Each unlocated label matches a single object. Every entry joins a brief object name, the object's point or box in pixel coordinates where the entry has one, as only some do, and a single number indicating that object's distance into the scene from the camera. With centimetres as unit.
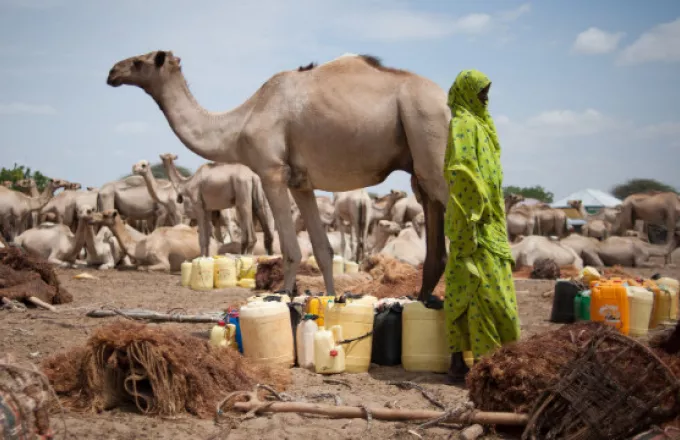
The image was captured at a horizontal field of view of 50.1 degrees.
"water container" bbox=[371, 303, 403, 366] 684
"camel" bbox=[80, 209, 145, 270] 1827
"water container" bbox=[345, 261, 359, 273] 1395
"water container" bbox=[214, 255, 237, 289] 1351
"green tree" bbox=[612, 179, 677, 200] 7381
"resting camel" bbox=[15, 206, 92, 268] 1802
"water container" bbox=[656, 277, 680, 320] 971
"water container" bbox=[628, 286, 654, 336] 847
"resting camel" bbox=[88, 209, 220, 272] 1772
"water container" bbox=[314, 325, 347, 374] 639
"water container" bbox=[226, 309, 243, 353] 669
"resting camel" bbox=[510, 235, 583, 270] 1800
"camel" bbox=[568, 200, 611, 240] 3206
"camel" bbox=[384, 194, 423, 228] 2794
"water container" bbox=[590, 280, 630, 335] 822
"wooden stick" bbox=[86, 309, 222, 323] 915
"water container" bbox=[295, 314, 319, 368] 656
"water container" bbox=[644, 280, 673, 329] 938
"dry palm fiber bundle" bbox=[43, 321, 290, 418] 481
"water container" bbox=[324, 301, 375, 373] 657
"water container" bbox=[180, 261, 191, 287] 1386
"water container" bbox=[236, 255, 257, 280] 1393
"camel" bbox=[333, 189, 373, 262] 2355
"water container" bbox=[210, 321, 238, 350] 666
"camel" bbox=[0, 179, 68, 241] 2284
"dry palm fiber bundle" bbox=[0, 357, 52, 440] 327
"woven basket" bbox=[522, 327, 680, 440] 384
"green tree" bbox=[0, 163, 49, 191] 4169
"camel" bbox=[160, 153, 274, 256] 1789
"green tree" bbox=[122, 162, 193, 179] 7319
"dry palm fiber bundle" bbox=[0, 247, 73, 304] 997
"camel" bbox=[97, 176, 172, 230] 2473
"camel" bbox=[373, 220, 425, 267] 1641
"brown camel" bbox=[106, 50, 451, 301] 742
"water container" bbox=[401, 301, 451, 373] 651
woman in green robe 575
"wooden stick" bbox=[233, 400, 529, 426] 434
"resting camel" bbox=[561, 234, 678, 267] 2069
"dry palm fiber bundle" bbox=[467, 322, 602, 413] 436
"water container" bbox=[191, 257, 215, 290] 1335
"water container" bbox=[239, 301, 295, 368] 637
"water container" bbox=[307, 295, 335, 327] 677
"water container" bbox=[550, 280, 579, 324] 947
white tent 6050
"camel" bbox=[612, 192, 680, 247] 2624
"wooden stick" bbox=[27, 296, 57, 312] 971
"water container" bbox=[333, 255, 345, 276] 1348
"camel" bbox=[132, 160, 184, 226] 2360
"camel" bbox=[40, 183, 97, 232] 2462
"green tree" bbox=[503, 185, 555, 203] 8102
